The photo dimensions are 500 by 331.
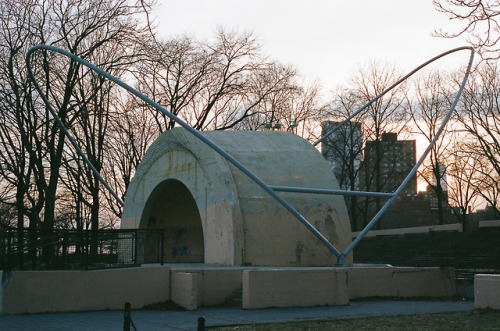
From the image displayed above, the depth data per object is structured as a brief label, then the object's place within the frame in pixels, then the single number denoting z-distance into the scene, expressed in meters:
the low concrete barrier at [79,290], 14.15
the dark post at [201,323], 6.84
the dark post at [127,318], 7.94
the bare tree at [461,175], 43.78
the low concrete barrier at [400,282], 17.61
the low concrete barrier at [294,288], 15.12
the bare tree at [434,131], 43.12
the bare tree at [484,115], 38.62
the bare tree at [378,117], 44.34
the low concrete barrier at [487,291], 13.90
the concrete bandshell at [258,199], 19.06
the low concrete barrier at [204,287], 15.36
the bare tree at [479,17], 11.84
